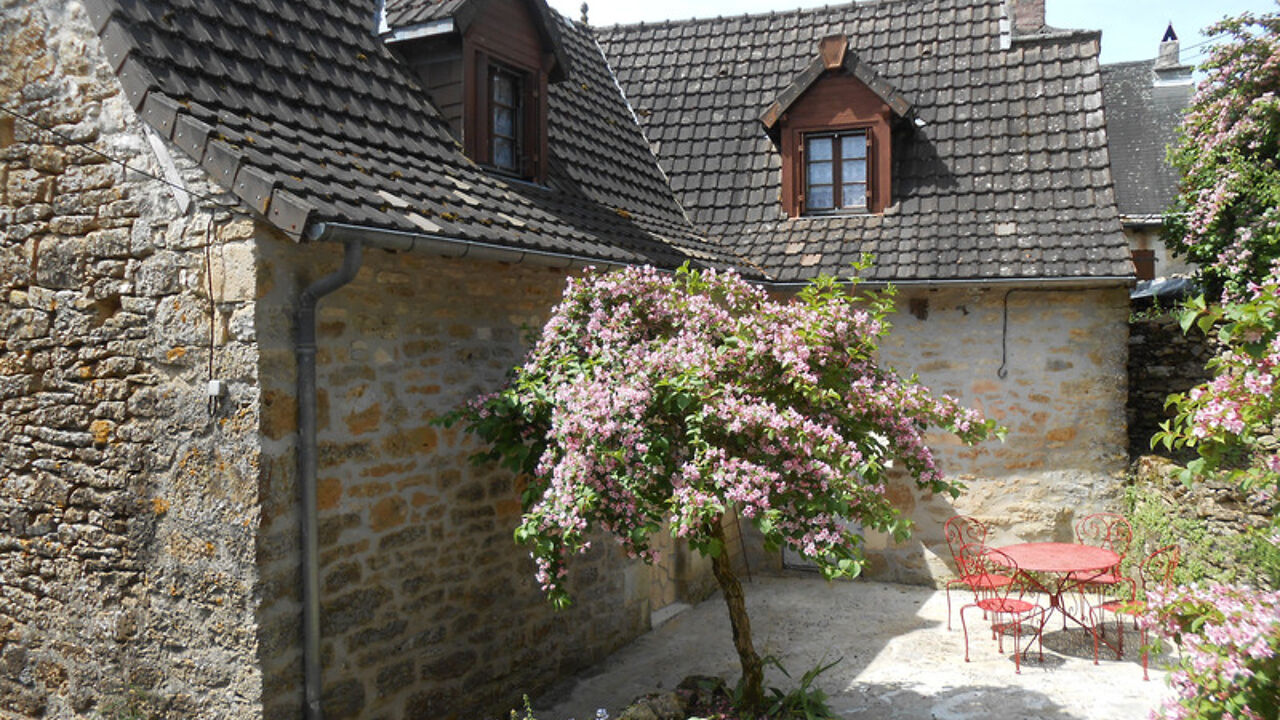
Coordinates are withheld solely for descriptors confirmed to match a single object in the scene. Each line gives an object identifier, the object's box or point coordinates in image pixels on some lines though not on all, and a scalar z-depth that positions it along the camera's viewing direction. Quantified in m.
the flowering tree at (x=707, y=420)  4.81
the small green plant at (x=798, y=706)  5.77
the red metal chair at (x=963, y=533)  9.22
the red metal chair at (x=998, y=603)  7.06
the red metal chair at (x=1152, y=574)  7.05
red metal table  7.07
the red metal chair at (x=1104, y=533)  8.68
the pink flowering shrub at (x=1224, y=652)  3.19
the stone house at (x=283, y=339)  4.69
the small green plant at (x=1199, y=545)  6.83
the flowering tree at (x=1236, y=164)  9.12
